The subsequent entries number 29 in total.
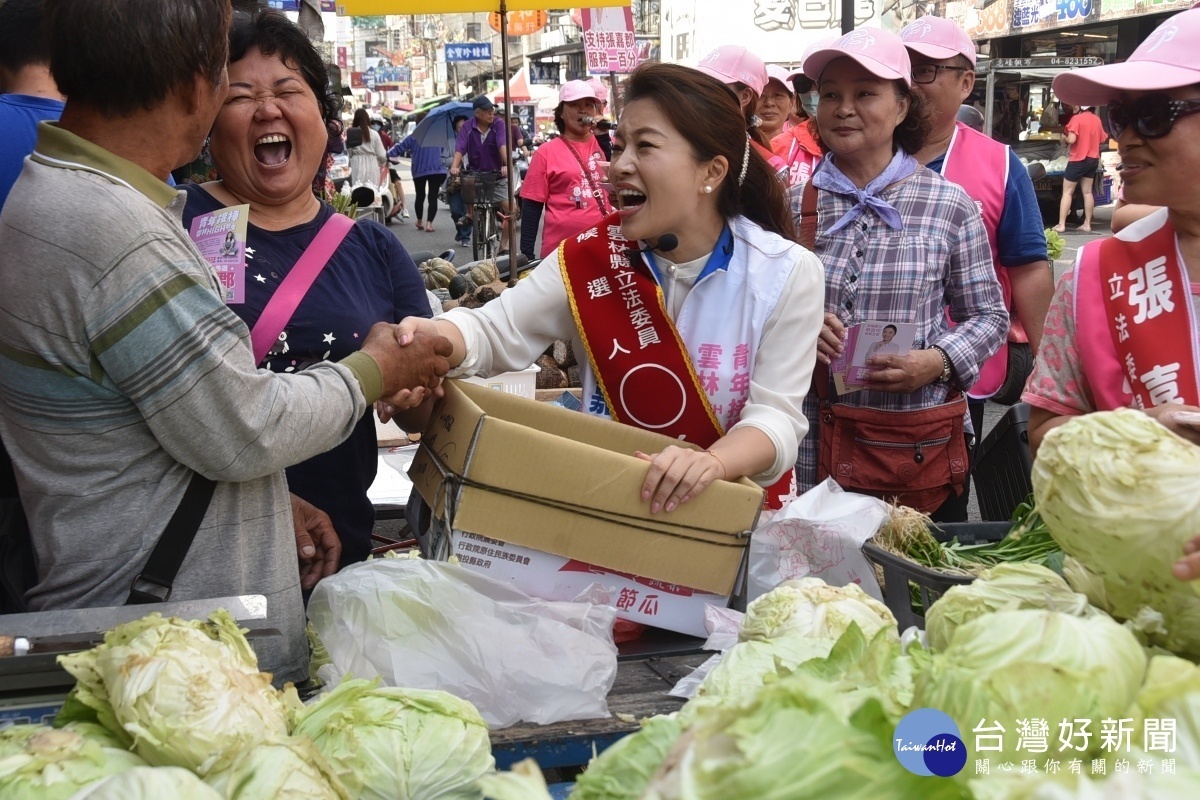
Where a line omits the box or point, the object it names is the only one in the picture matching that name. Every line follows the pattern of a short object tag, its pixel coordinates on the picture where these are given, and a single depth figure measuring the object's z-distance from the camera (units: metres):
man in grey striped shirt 1.72
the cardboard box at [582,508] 2.25
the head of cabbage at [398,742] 1.53
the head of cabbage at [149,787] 1.18
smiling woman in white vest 2.68
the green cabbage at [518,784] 0.97
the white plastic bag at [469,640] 1.95
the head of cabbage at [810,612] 2.01
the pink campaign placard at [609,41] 13.37
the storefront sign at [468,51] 25.30
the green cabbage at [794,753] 0.94
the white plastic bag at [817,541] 2.60
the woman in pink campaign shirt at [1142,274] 2.04
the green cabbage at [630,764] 1.13
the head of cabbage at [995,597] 1.52
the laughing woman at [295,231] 2.54
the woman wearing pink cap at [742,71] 5.30
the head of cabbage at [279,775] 1.29
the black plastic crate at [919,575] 2.11
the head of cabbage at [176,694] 1.38
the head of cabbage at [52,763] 1.26
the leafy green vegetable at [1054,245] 7.83
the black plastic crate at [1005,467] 3.15
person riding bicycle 14.95
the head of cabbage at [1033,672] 1.11
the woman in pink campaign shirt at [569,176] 8.65
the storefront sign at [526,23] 16.66
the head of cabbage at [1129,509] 1.33
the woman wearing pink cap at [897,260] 3.27
